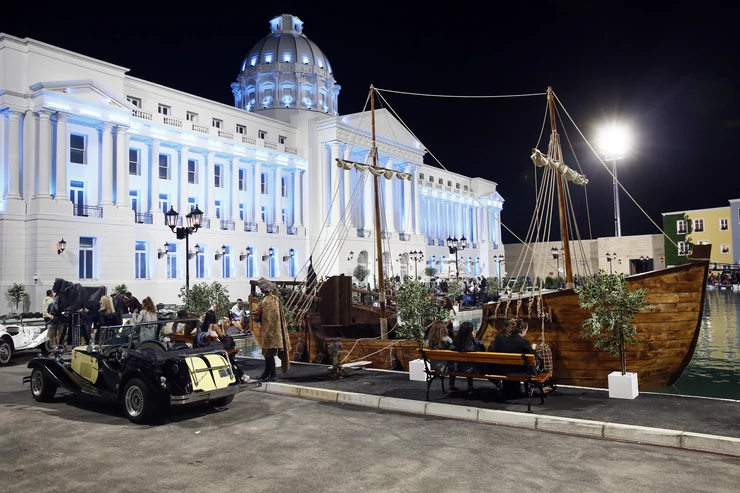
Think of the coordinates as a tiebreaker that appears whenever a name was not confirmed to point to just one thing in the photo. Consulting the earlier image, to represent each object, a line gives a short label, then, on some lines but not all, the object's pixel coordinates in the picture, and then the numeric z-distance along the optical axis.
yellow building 69.88
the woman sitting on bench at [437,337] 11.52
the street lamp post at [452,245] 39.98
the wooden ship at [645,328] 10.62
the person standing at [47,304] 18.80
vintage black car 8.78
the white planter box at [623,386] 9.52
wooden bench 9.23
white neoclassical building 34.34
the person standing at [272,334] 11.91
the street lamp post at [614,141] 49.72
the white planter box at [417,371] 11.81
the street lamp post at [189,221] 22.25
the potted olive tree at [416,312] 13.43
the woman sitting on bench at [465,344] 10.34
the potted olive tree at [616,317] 9.68
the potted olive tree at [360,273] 53.63
